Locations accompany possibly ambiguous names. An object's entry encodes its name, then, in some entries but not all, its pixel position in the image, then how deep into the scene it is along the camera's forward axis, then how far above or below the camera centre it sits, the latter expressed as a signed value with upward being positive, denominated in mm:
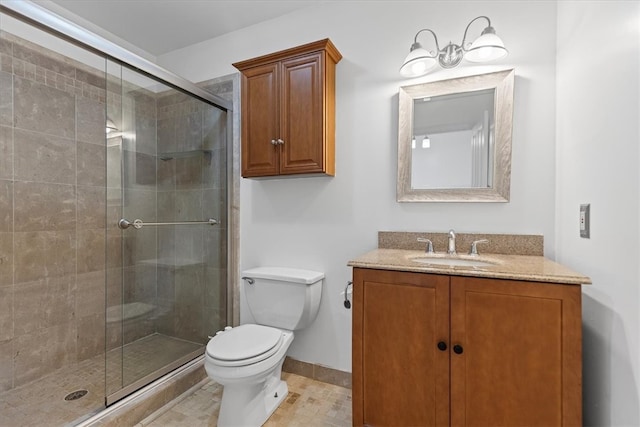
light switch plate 1124 -42
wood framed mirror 1527 +390
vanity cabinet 974 -516
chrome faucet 1522 -176
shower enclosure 1740 -110
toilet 1385 -682
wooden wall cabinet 1745 +611
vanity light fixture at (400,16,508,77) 1399 +787
